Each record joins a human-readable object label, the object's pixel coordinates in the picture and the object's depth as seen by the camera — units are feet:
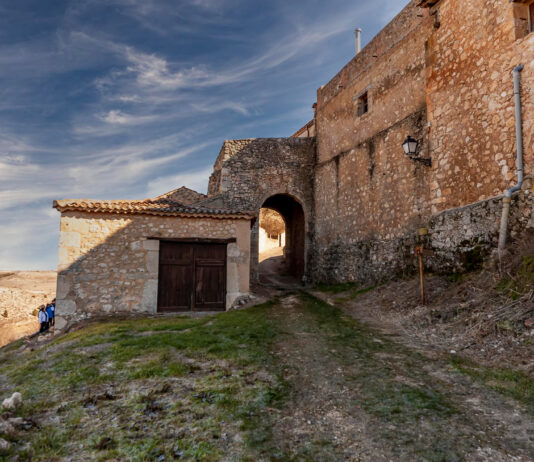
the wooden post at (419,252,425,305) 26.35
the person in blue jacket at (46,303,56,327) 44.66
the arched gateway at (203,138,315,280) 57.77
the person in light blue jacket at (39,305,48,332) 43.80
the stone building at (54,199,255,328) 34.24
